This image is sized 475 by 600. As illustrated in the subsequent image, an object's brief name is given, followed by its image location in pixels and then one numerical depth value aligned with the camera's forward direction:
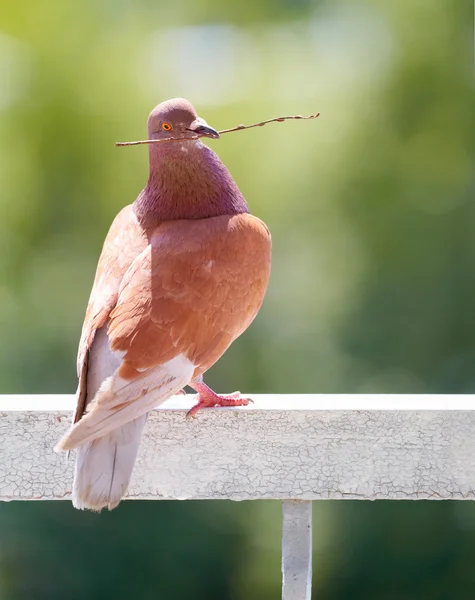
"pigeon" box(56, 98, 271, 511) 6.07
